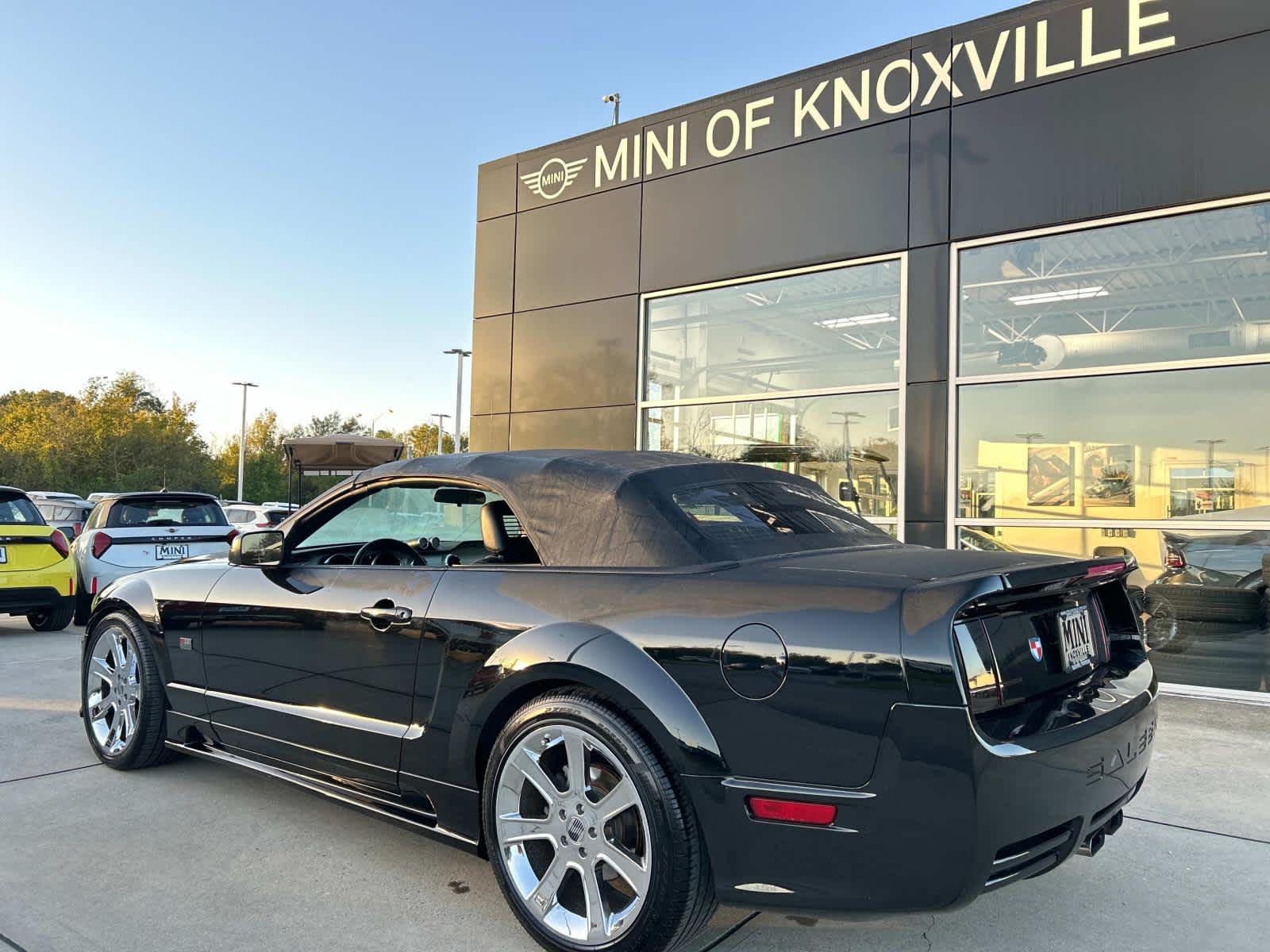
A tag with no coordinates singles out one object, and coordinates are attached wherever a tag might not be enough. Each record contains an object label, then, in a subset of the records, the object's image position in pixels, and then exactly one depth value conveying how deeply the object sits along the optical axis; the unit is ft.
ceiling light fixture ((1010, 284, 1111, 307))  23.53
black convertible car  7.22
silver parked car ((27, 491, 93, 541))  47.29
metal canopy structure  62.18
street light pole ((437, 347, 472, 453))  171.37
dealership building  21.75
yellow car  28.60
